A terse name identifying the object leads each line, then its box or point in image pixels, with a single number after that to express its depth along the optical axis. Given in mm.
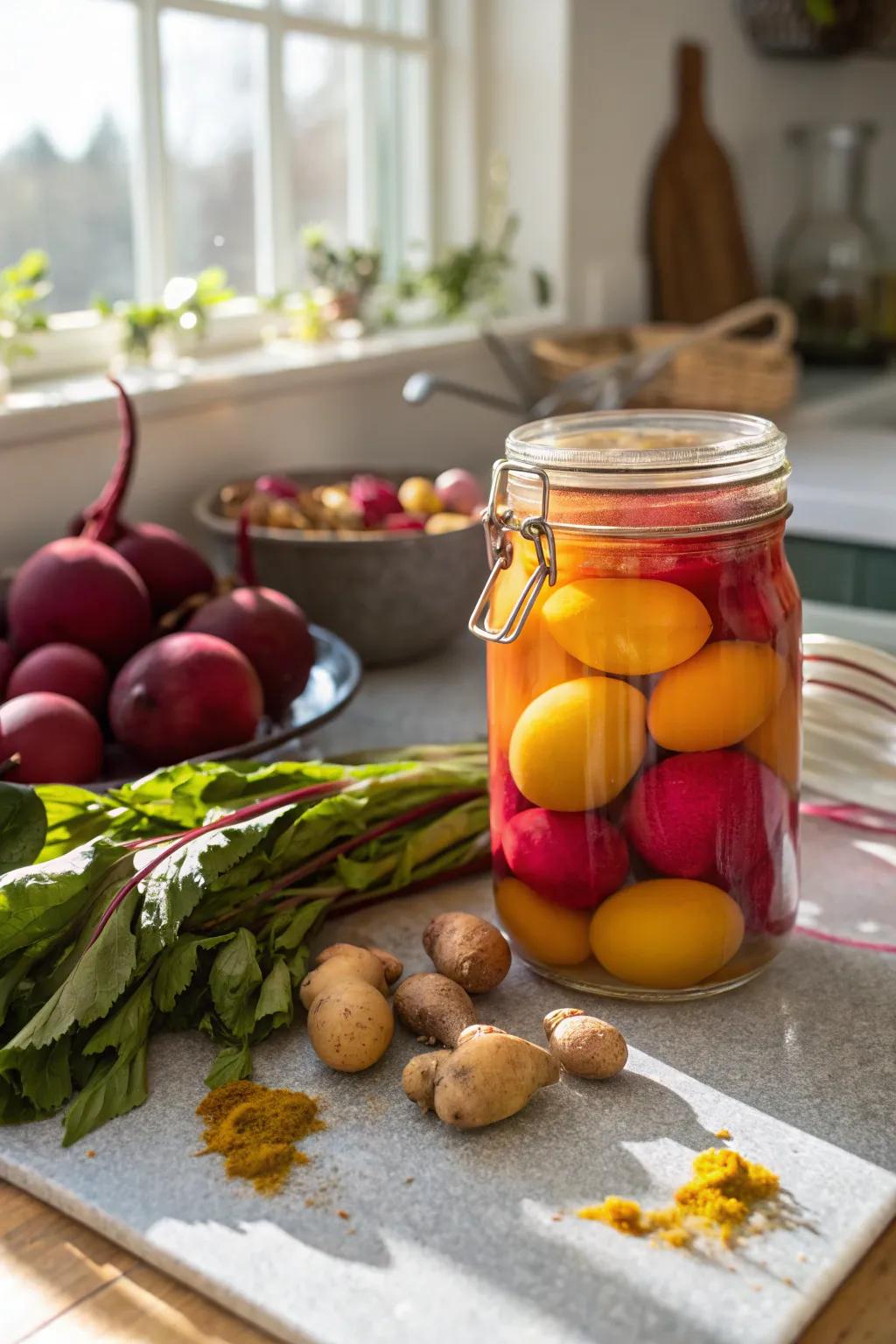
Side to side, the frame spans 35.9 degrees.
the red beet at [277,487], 1293
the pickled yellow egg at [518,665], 704
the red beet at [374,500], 1279
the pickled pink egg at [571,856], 698
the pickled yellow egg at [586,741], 686
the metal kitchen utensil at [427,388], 1398
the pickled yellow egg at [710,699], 680
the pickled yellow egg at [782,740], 715
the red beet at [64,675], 925
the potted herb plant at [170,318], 1462
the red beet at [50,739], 859
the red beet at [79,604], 968
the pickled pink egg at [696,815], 688
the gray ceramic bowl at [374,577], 1199
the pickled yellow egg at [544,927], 725
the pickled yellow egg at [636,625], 676
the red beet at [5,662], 963
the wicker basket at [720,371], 1716
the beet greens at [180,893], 652
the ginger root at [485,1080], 612
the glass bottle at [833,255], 2346
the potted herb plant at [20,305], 1330
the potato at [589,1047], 651
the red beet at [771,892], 718
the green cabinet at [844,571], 1614
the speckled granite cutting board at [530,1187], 520
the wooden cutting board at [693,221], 2186
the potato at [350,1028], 659
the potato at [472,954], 724
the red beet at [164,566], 1057
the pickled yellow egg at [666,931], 695
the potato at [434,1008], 680
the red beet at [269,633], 974
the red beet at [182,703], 886
